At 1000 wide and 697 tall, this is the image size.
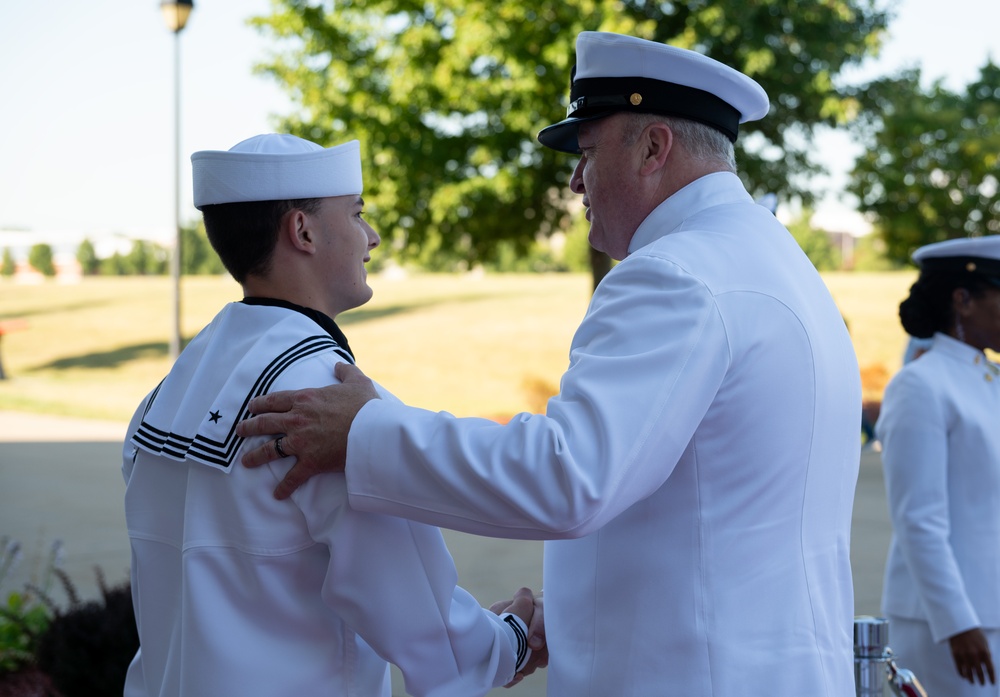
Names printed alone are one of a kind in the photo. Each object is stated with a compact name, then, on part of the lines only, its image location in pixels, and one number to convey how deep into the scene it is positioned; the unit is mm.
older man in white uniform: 1781
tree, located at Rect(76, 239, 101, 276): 52531
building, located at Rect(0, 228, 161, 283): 48531
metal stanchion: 2375
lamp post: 12703
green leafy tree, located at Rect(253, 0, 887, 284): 13711
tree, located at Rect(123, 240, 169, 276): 53156
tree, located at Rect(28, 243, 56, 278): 50031
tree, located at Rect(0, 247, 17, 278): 47688
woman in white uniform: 3486
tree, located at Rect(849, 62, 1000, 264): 23484
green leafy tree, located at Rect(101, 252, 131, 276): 53562
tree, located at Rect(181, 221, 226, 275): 53847
